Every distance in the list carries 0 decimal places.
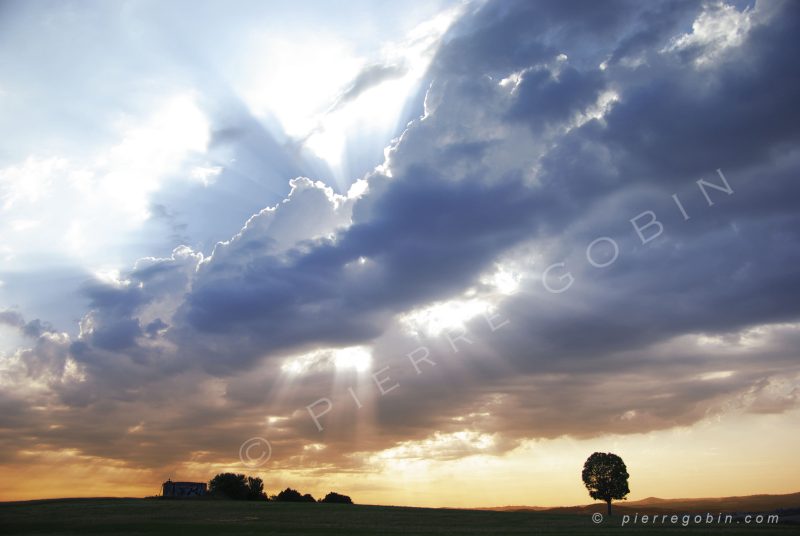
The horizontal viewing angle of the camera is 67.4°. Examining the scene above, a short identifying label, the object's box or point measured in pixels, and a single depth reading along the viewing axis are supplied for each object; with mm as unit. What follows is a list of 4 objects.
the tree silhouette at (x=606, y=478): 133375
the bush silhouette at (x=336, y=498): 193625
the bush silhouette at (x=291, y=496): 190388
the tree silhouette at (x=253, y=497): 196625
